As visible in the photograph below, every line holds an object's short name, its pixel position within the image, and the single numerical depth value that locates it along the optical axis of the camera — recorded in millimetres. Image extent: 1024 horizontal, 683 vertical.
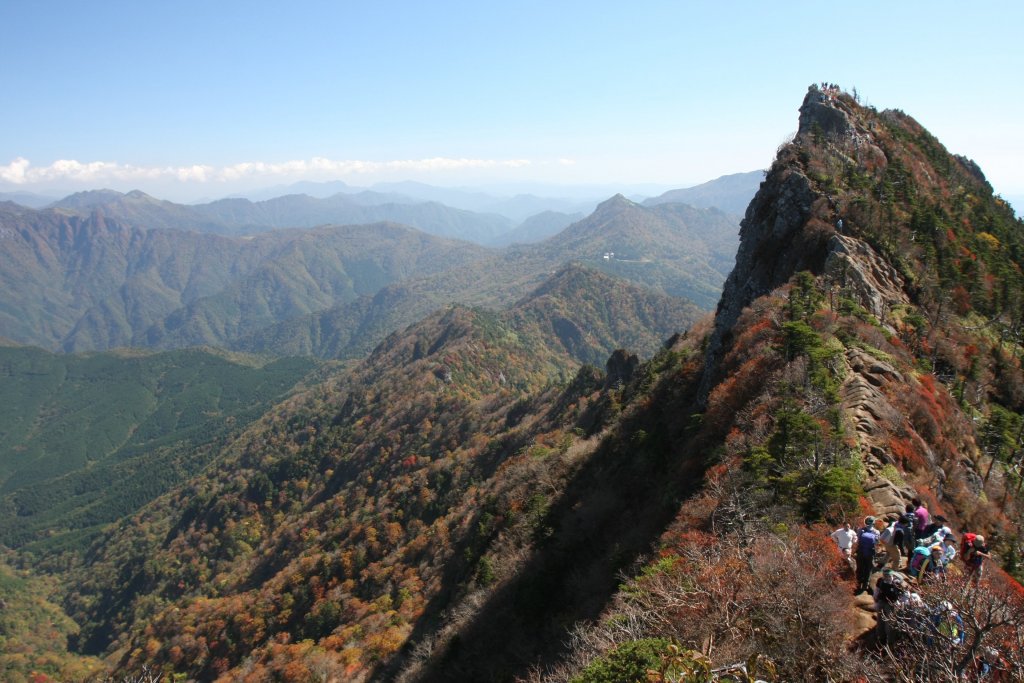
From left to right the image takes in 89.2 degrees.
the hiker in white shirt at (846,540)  16516
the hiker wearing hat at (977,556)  15555
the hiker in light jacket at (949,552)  15164
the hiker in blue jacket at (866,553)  15227
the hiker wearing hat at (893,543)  16000
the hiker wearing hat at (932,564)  14576
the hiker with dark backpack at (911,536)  16188
